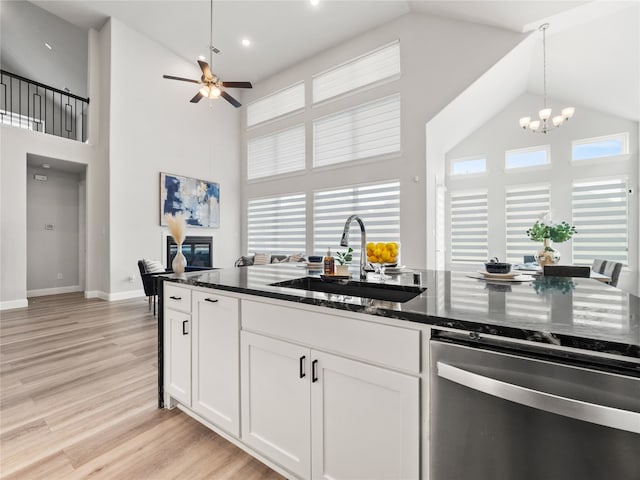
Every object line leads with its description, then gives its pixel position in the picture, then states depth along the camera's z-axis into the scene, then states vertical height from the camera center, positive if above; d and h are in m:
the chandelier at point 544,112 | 4.17 +1.96
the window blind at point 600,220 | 5.29 +0.37
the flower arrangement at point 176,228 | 2.92 +0.11
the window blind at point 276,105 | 6.85 +3.30
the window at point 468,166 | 6.61 +1.69
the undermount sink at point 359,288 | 1.45 -0.26
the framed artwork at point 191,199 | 6.18 +0.89
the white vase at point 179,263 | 2.36 -0.20
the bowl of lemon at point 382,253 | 1.89 -0.09
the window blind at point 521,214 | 5.97 +0.54
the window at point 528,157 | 5.92 +1.71
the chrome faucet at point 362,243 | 1.70 -0.02
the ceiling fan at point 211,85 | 3.92 +2.10
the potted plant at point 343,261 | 1.70 -0.13
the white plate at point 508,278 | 1.54 -0.21
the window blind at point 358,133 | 5.53 +2.15
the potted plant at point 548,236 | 2.94 +0.04
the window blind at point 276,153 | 6.87 +2.10
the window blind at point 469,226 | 6.55 +0.30
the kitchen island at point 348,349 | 0.77 -0.41
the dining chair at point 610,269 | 2.94 -0.32
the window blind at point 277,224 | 6.84 +0.36
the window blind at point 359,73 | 5.50 +3.33
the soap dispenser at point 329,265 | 1.73 -0.15
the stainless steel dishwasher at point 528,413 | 0.60 -0.41
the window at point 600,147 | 5.29 +1.72
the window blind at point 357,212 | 5.52 +0.54
